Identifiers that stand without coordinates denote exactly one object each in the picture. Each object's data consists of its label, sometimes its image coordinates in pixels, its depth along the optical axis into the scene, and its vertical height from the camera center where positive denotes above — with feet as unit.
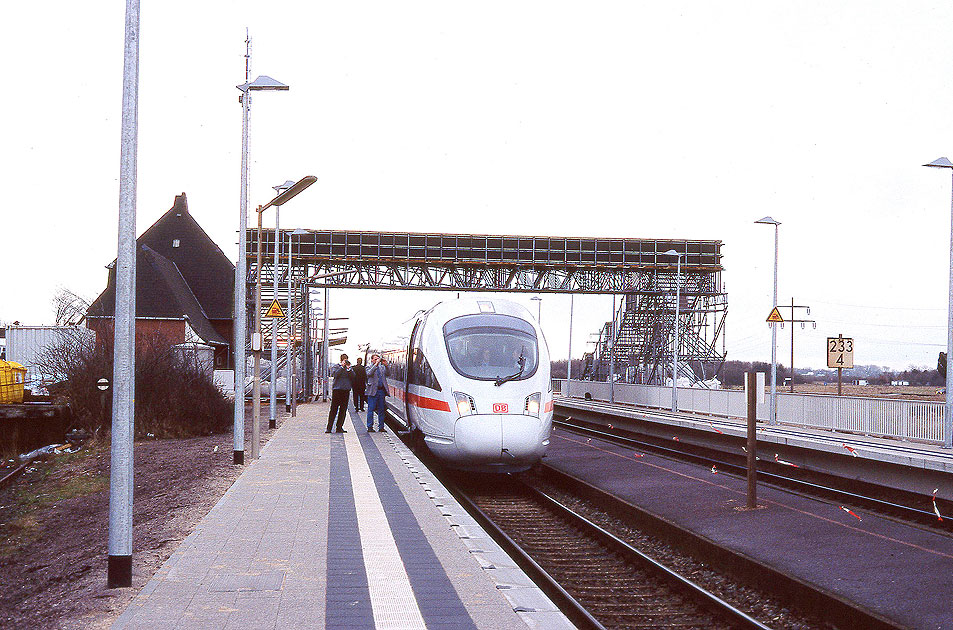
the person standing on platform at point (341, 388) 79.46 -4.03
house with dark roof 196.03 +11.57
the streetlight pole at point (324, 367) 175.26 -5.44
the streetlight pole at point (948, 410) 75.61 -4.98
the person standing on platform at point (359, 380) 95.21 -4.01
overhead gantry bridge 180.65 +13.47
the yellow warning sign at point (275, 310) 83.98 +2.34
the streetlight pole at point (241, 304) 60.34 +2.08
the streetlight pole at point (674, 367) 121.80 -3.14
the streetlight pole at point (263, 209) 62.90 +5.23
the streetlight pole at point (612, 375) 156.15 -5.44
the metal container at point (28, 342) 157.76 -1.24
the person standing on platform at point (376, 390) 84.12 -4.42
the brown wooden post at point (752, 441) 45.09 -4.49
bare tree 355.56 +10.80
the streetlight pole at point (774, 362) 102.27 -2.06
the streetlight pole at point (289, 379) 125.70 -5.61
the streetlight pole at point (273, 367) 96.22 -3.29
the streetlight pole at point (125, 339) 26.37 -0.09
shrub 91.66 -5.26
